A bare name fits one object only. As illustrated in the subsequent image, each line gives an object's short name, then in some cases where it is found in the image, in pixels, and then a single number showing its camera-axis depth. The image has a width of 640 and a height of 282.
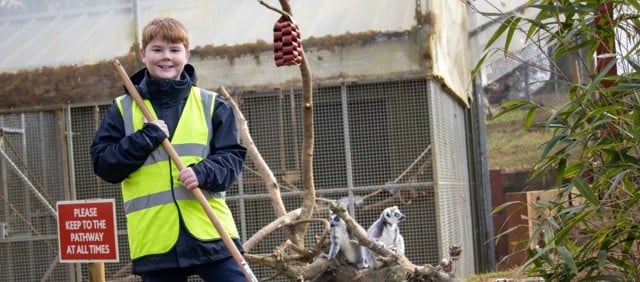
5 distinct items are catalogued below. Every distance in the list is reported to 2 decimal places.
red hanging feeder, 9.87
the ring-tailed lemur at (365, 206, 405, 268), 11.57
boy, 5.29
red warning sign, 8.56
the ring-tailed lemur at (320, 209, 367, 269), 10.96
